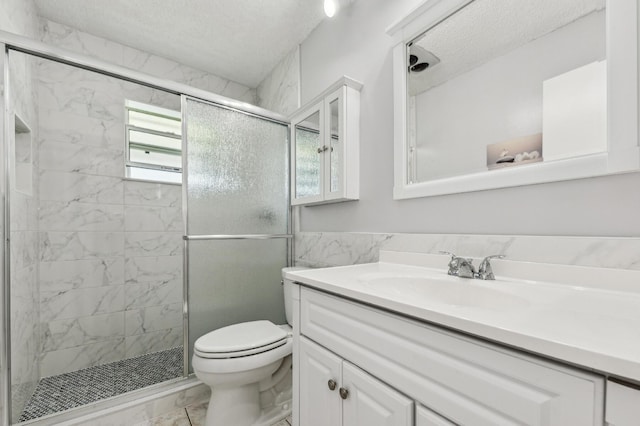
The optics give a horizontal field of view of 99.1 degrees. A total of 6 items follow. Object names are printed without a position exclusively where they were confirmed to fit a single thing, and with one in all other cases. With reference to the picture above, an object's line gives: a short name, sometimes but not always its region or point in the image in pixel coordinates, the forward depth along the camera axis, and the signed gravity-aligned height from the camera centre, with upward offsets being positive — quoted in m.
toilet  1.26 -0.76
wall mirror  0.73 +0.41
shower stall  1.59 -0.14
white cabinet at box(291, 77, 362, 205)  1.53 +0.40
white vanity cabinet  0.41 -0.33
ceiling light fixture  1.38 +1.04
